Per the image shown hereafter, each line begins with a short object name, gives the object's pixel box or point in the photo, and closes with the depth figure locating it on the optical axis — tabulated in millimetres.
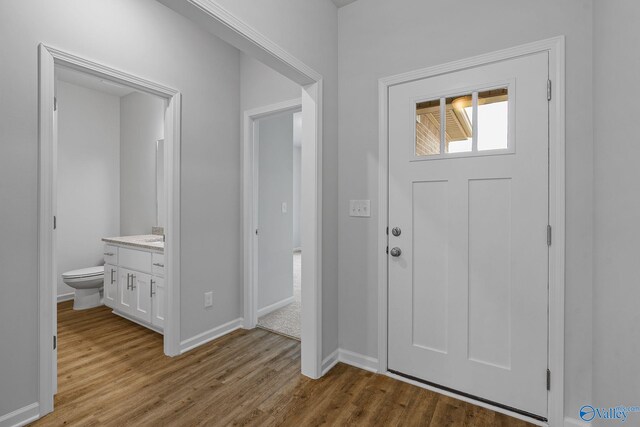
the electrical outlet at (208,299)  2688
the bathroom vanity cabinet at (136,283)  2725
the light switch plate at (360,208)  2223
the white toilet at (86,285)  3404
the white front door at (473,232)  1676
